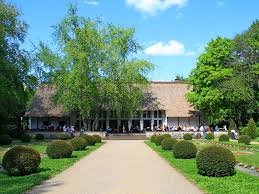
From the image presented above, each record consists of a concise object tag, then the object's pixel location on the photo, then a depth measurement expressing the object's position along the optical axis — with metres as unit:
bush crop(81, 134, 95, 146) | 24.28
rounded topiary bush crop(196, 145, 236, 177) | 9.90
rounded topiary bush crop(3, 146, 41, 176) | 10.57
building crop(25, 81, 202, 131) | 41.40
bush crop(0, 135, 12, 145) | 24.50
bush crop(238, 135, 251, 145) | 24.03
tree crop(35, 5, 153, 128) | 34.22
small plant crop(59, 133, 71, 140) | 28.36
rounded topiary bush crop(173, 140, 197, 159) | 14.79
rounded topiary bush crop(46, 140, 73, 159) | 15.08
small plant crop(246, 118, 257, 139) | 30.76
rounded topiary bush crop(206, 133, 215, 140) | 30.99
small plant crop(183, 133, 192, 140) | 30.63
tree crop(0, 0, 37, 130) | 24.88
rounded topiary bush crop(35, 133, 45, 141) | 31.84
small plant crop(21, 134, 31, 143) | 27.97
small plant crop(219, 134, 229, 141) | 27.45
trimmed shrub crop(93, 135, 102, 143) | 27.32
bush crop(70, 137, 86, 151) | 20.03
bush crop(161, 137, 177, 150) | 19.66
